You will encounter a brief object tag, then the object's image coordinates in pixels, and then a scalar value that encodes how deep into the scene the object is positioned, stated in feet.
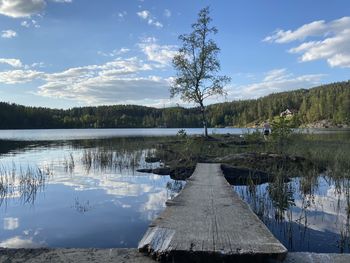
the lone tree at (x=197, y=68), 121.29
